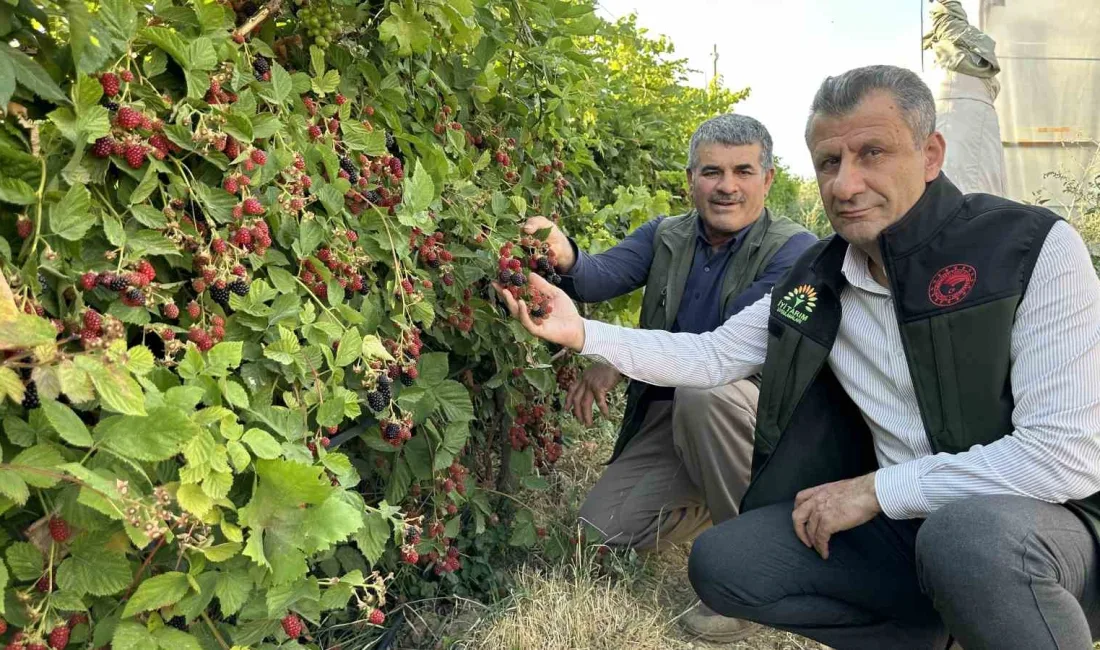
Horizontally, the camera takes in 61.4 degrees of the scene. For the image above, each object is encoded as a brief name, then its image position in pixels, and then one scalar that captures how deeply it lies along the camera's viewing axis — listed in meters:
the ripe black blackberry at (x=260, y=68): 1.88
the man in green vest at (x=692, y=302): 3.07
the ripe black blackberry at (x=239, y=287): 1.64
